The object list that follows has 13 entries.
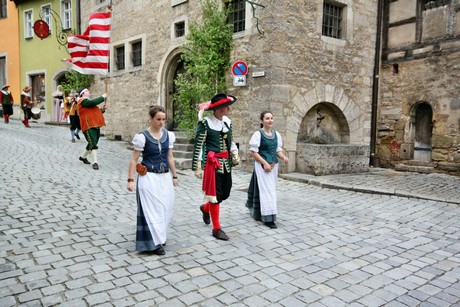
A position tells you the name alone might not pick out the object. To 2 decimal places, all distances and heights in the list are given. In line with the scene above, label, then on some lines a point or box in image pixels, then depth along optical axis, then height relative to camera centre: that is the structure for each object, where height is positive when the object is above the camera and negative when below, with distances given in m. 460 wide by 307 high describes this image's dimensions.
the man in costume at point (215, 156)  4.39 -0.38
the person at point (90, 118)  8.10 +0.08
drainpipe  10.57 +1.56
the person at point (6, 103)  15.77 +0.74
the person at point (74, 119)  11.55 +0.07
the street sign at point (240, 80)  9.09 +1.05
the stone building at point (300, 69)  8.69 +1.40
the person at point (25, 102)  15.43 +0.76
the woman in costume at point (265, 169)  4.91 -0.59
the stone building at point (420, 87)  9.35 +1.05
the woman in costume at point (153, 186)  3.77 -0.63
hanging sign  17.03 +4.14
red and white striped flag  8.00 +1.61
